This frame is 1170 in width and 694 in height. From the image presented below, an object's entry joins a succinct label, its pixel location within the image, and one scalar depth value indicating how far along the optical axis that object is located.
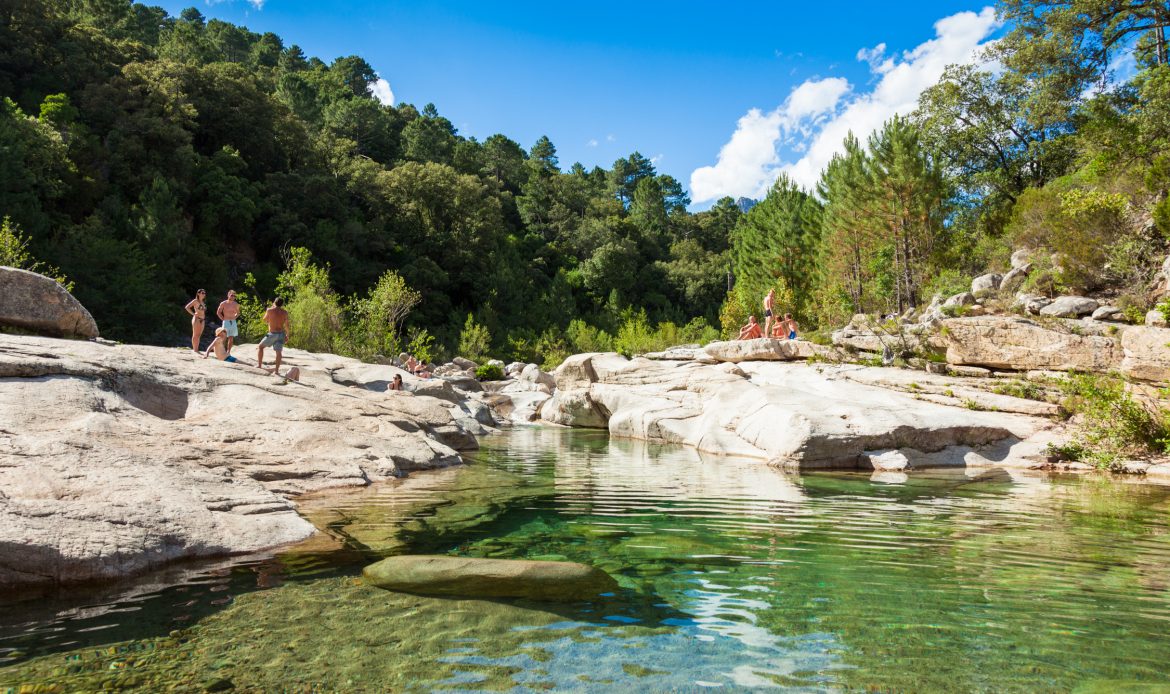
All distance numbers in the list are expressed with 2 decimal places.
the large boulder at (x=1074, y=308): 16.95
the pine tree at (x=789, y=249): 42.81
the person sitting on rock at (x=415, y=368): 25.86
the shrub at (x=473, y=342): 45.75
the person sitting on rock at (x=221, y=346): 14.85
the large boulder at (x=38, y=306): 11.98
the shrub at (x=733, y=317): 42.68
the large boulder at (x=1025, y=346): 14.91
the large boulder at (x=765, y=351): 21.59
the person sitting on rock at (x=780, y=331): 23.67
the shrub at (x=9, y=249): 19.73
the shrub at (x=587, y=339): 50.31
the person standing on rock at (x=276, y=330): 14.59
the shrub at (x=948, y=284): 25.03
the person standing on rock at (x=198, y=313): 15.13
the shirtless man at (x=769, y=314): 21.62
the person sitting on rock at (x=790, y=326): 22.84
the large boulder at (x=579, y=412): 23.66
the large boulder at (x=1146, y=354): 12.77
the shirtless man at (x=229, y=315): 14.97
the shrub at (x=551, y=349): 44.67
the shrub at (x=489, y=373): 37.41
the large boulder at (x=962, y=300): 20.92
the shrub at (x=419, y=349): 33.19
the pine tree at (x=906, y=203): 31.31
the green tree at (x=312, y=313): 27.22
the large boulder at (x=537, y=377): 33.78
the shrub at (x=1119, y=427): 11.70
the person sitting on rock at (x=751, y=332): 23.41
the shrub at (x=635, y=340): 40.92
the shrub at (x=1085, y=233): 17.98
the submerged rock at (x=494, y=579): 4.67
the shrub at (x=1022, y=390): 14.76
